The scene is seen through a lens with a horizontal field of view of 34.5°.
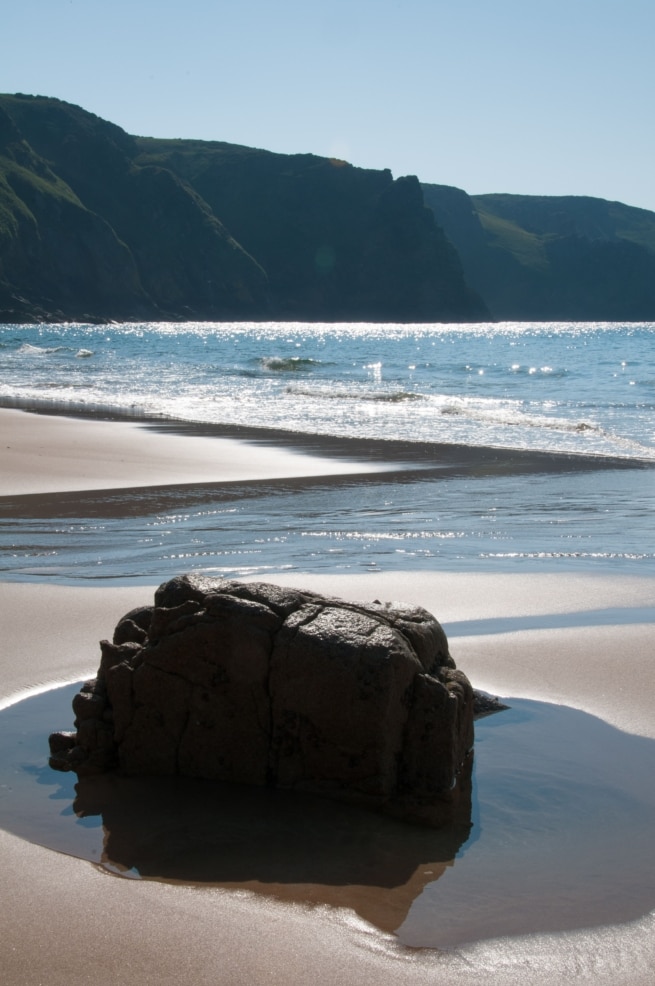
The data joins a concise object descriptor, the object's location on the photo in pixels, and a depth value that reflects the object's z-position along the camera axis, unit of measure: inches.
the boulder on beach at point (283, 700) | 134.0
